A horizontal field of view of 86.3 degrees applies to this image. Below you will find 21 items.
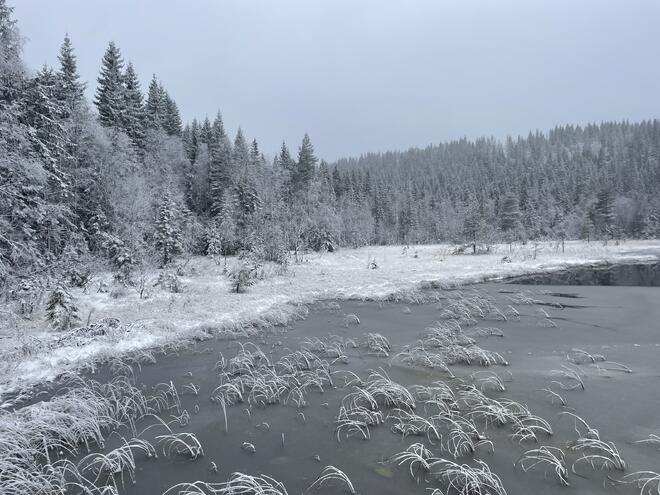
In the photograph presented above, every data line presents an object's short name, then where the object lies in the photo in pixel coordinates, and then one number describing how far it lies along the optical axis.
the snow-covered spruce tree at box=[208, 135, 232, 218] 52.31
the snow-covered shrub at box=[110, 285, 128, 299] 21.30
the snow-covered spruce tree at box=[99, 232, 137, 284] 23.46
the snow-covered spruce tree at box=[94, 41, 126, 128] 39.72
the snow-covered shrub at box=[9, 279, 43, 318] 16.20
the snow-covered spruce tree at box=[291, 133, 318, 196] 70.56
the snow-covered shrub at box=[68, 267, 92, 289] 21.70
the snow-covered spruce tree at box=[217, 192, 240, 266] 45.28
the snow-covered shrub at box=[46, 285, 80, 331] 14.80
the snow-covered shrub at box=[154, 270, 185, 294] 23.72
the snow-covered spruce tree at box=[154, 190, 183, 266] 30.22
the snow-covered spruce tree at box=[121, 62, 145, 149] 41.62
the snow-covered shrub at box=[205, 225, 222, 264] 40.00
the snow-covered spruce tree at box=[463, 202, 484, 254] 51.12
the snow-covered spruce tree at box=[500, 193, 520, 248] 67.38
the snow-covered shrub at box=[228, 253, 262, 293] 24.41
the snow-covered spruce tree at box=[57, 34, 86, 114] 29.86
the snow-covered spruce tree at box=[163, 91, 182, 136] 56.53
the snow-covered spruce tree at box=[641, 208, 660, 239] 69.31
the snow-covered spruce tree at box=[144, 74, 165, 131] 49.91
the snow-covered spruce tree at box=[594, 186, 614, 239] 67.50
